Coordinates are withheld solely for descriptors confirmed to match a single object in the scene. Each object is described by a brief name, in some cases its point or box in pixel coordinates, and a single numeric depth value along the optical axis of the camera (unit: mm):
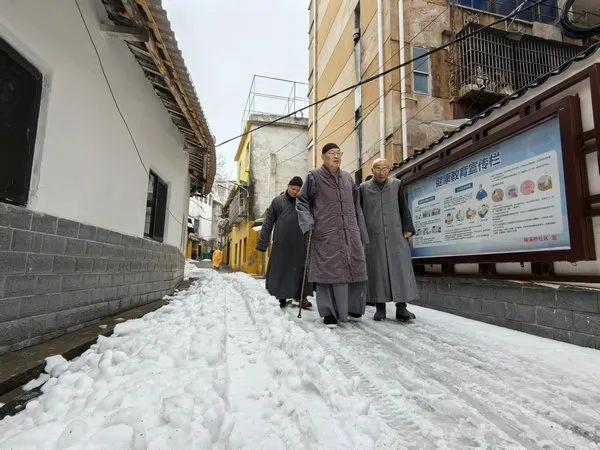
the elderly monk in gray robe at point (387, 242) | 3885
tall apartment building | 8797
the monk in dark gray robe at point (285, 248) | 5234
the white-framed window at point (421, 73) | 9133
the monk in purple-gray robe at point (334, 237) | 3609
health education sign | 3330
